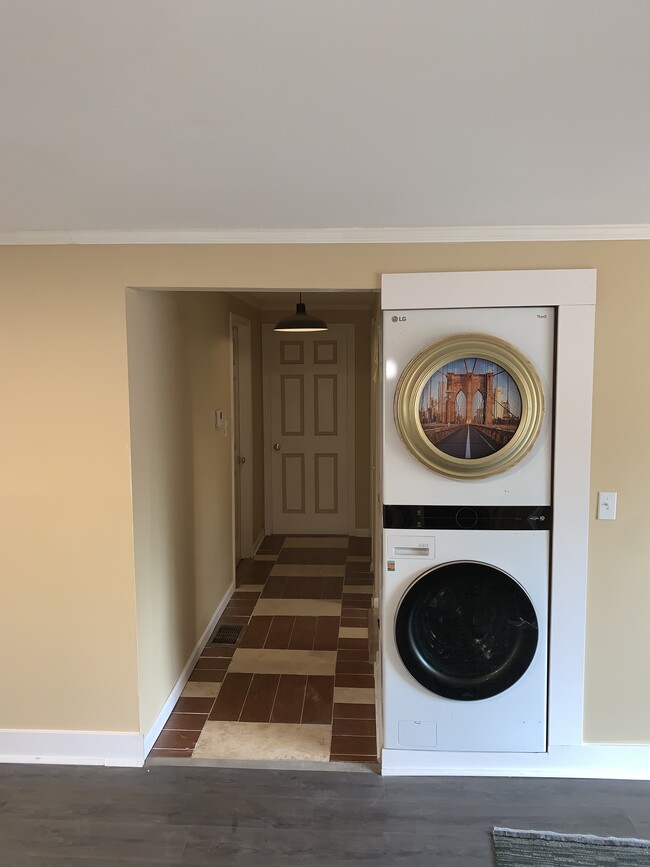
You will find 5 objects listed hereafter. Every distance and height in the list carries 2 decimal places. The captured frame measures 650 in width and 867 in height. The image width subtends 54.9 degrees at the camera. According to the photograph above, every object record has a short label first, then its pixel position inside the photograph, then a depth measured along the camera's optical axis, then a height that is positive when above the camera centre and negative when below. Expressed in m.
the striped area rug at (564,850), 2.17 -1.62
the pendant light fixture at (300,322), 4.53 +0.53
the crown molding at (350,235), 2.43 +0.63
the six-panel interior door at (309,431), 6.08 -0.36
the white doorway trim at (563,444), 2.46 -0.20
